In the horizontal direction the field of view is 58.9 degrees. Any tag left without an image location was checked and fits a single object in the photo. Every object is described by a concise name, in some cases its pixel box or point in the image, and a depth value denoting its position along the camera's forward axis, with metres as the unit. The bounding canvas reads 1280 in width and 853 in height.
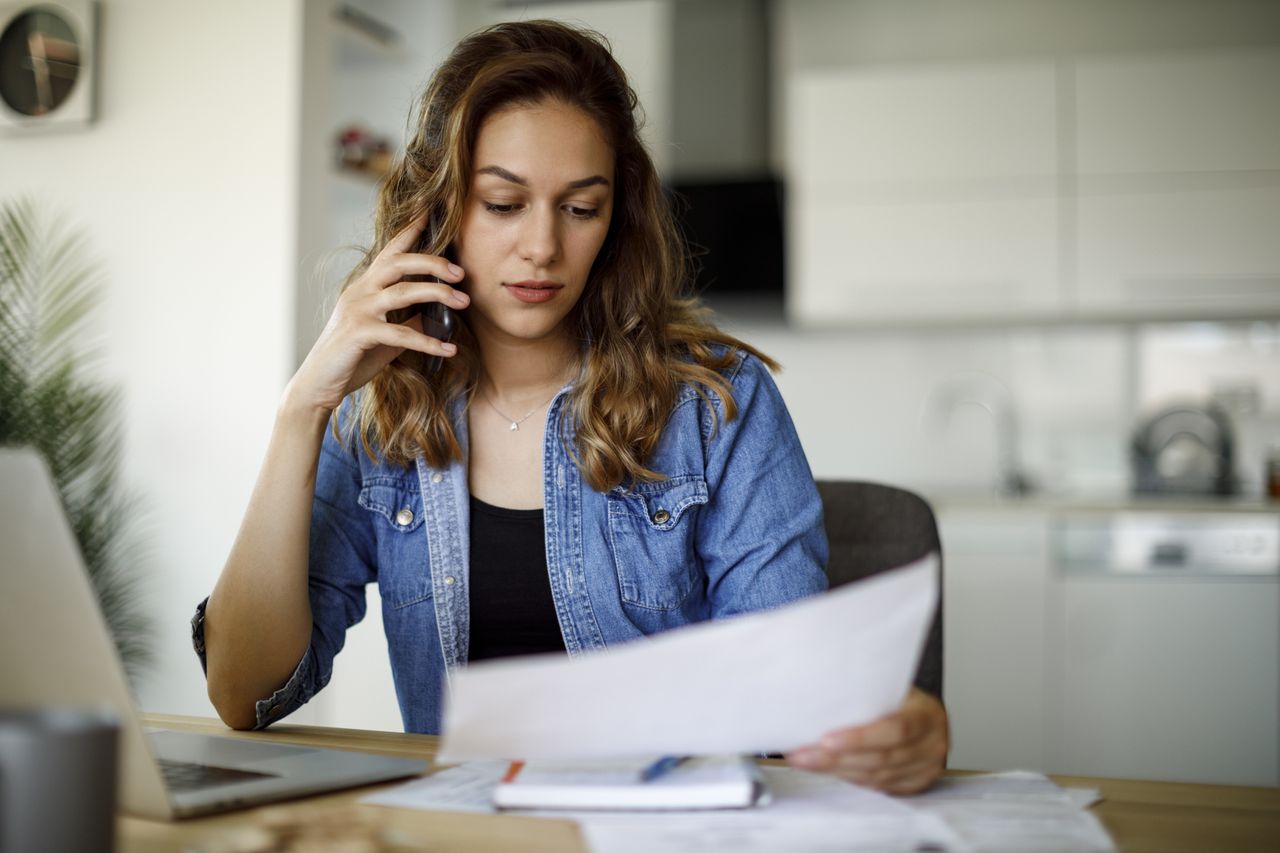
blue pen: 0.78
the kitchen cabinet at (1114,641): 3.19
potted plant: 2.75
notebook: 0.75
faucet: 3.96
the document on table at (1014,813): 0.70
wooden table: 0.70
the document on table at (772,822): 0.68
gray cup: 0.47
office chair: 1.45
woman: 1.24
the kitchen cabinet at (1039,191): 3.53
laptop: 0.65
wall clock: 3.01
